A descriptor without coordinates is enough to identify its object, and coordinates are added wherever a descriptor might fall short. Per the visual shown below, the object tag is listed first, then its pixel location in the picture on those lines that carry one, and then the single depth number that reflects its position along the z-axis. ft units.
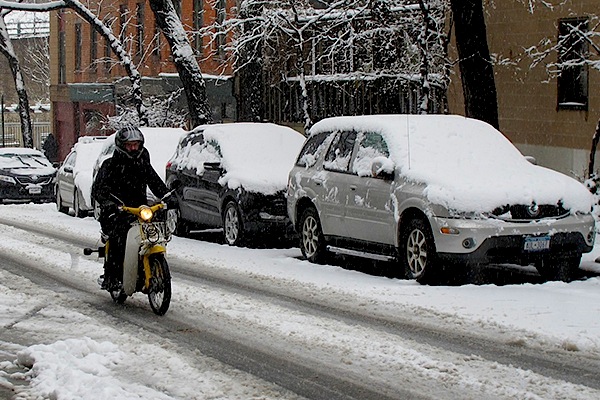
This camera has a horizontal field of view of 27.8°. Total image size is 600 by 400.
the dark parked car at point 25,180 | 100.63
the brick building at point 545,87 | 70.74
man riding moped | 37.19
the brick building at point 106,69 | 133.69
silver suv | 41.27
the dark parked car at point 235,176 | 57.47
